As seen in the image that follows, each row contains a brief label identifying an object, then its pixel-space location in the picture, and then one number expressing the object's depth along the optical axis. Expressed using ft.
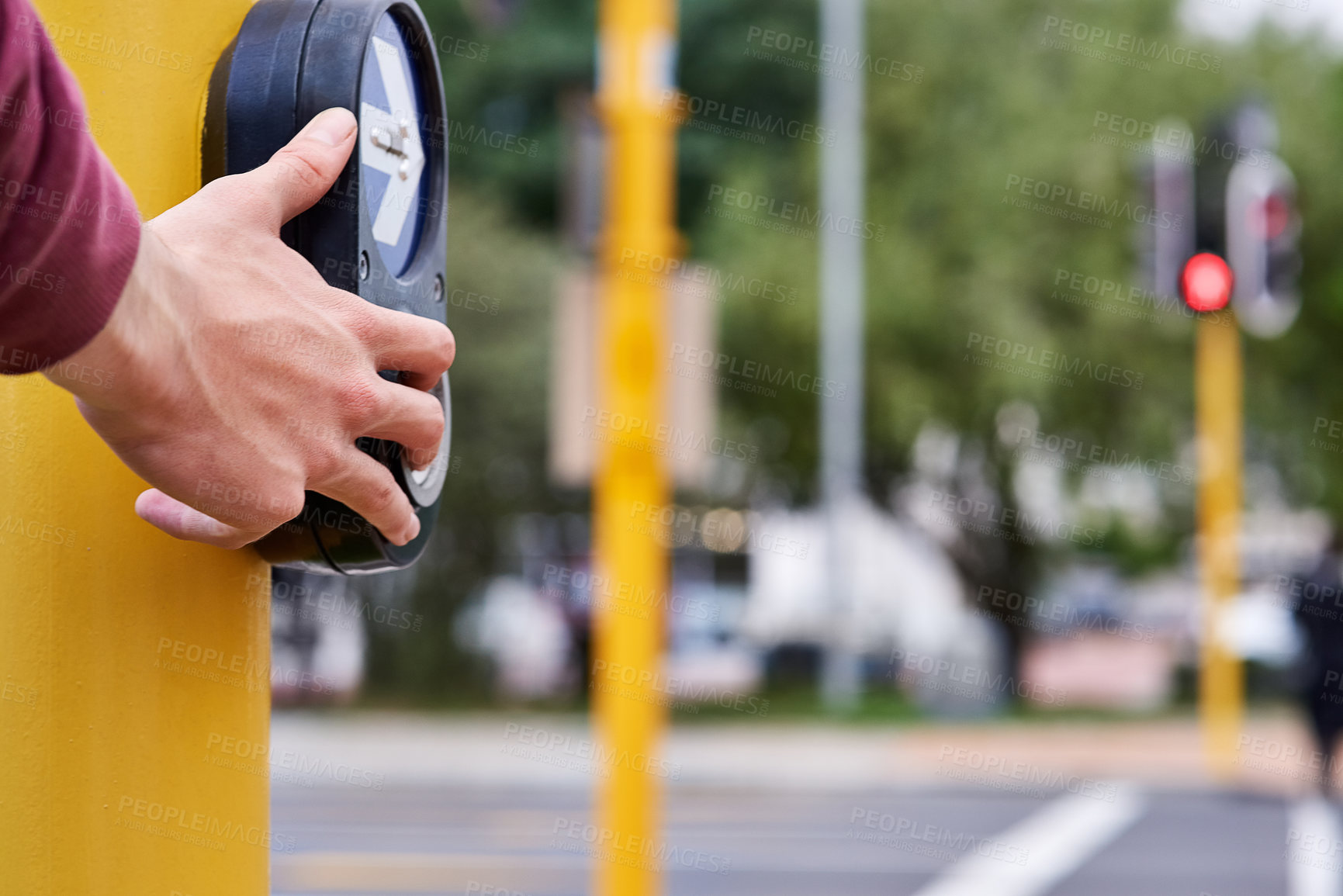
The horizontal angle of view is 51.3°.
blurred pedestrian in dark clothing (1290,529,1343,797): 30.83
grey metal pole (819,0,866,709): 56.49
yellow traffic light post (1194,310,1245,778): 36.32
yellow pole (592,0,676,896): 12.84
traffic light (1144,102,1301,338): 30.14
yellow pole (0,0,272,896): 3.15
